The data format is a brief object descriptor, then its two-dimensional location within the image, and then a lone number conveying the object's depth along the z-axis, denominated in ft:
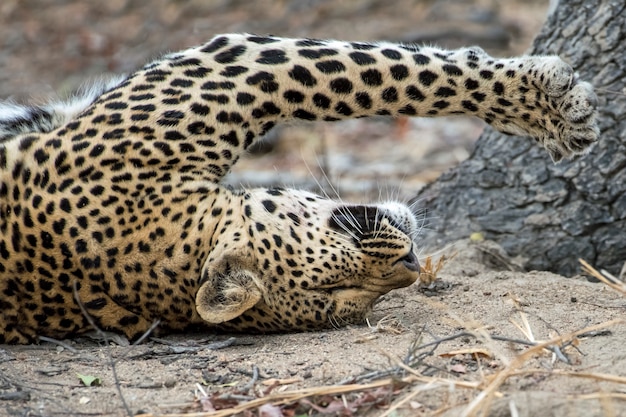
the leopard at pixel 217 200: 35.40
